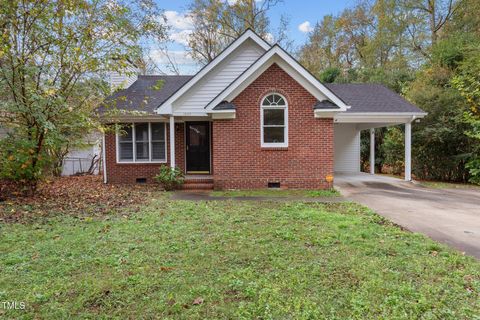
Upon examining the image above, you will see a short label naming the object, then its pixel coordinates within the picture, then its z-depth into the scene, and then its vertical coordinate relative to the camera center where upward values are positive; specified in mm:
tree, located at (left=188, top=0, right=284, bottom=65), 25688 +10592
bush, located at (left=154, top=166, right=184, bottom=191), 11141 -930
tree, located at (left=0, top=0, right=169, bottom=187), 7824 +2233
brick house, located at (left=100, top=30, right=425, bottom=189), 10523 +1055
